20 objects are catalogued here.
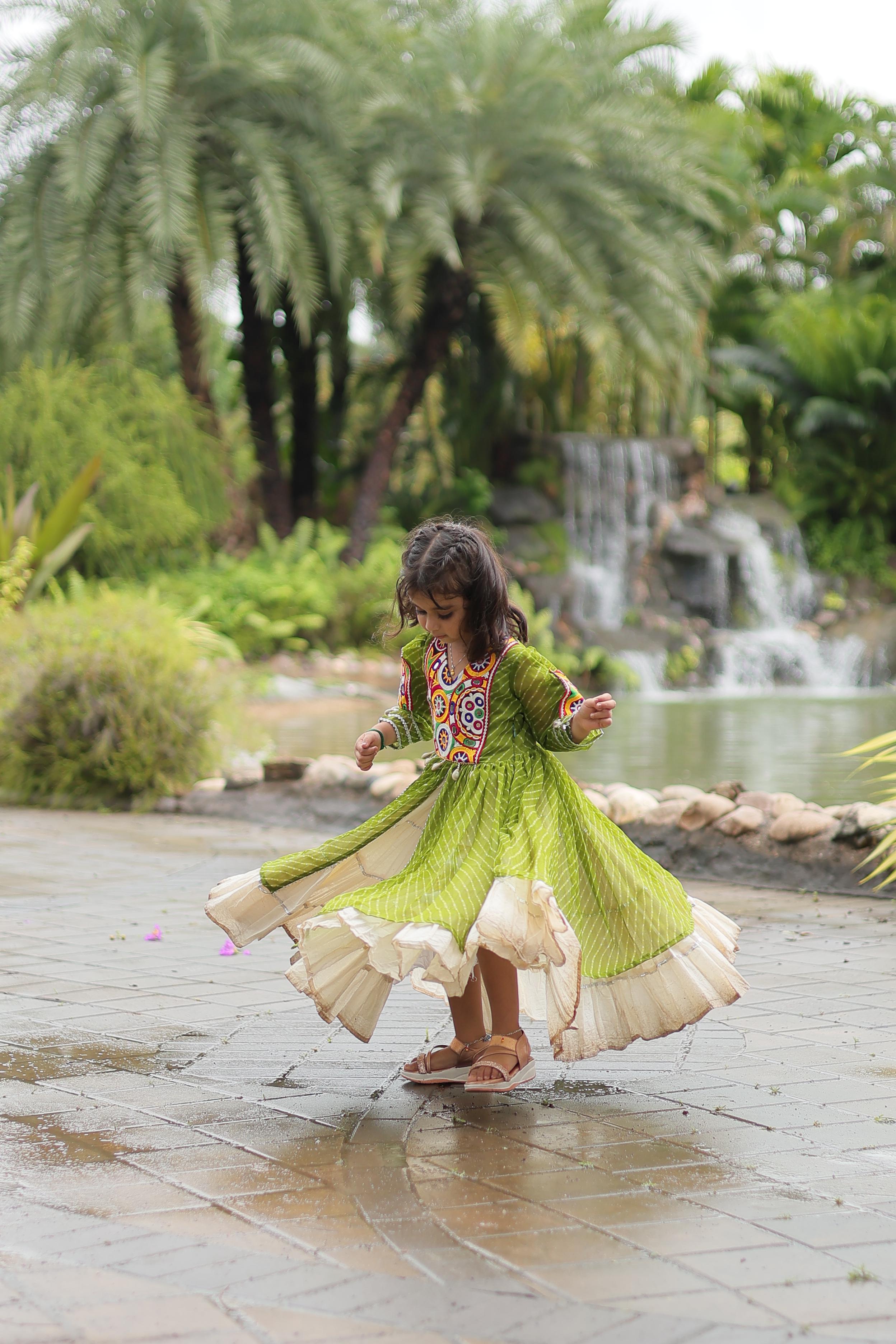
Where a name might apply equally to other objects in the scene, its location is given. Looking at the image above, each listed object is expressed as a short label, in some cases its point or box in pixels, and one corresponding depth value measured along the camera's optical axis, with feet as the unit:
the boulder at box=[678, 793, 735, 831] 21.79
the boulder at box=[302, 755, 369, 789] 27.84
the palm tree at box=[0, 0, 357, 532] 56.34
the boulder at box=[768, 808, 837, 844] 20.75
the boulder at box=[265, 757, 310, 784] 28.89
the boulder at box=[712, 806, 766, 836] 21.39
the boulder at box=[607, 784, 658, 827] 22.59
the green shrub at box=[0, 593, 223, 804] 28.30
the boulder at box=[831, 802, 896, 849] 19.86
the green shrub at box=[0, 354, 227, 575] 58.08
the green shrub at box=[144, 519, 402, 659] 59.75
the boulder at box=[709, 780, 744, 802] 23.04
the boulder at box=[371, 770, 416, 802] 26.76
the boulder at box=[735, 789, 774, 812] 22.17
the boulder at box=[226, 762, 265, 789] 29.01
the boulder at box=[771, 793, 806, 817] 21.66
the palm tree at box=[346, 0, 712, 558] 61.52
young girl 9.84
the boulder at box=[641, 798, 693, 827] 22.26
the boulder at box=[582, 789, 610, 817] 22.88
